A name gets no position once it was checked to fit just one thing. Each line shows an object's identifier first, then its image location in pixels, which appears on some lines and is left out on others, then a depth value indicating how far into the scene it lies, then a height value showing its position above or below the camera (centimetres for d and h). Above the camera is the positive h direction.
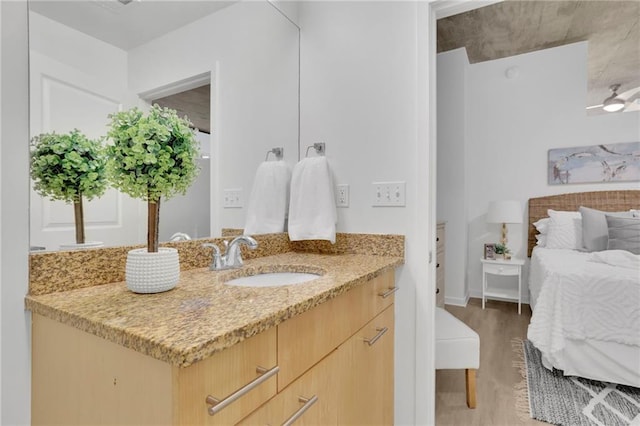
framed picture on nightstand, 376 -44
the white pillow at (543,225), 356 -15
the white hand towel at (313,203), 162 +4
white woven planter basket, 87 -16
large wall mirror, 90 +44
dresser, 305 -52
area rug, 176 -107
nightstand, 354 -61
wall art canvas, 344 +49
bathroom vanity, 57 -29
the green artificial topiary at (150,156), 87 +15
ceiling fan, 356 +127
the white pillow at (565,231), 336 -20
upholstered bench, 176 -72
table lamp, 358 -1
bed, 198 -66
